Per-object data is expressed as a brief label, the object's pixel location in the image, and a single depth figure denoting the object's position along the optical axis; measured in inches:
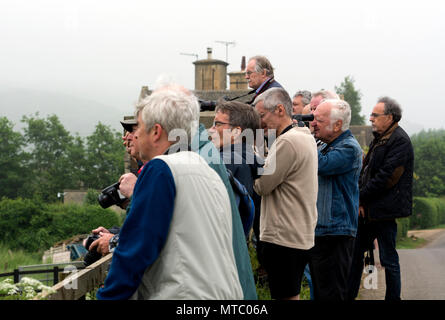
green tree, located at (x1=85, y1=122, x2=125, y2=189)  3186.5
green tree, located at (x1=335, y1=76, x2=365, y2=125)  2903.5
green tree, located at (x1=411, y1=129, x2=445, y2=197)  2402.8
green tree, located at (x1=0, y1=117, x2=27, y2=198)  3105.3
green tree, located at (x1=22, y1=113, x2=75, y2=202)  3265.3
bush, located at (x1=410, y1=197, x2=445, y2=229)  1454.2
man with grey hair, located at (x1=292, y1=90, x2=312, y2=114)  237.5
